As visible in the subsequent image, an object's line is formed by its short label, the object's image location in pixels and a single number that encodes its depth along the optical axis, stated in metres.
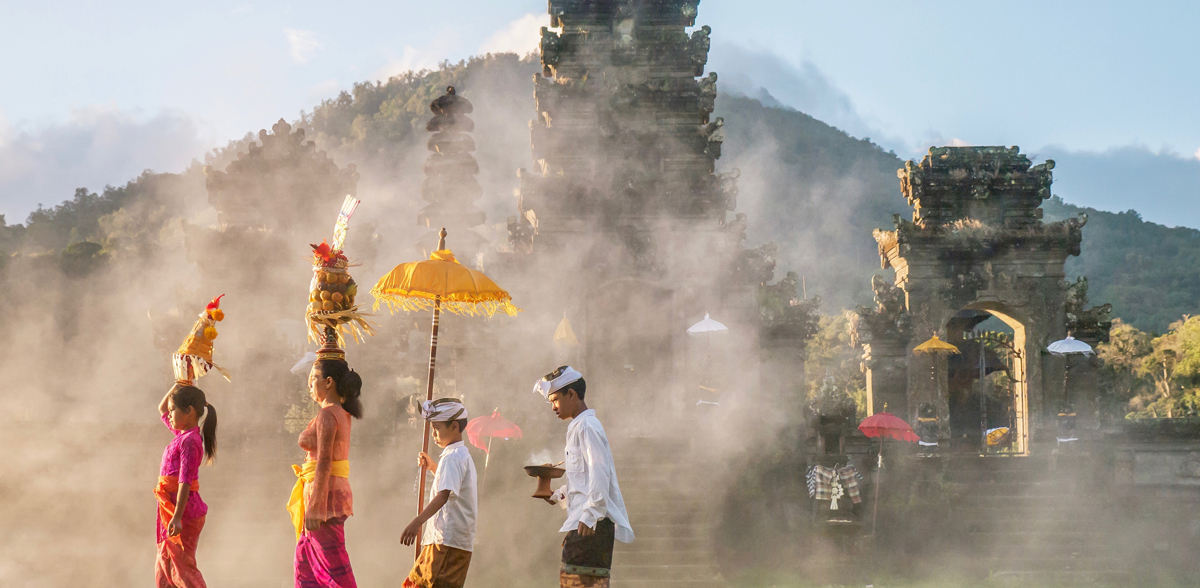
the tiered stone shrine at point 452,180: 19.55
